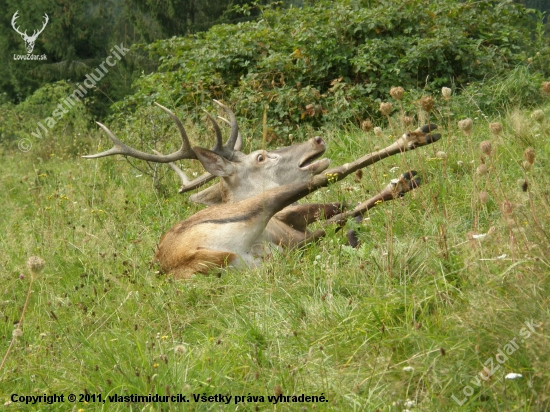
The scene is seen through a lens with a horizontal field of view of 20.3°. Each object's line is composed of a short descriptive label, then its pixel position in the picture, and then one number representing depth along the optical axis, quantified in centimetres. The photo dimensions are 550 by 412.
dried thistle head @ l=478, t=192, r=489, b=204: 768
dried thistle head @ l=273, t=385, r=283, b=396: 611
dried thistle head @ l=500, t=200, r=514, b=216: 715
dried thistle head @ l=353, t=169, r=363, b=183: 986
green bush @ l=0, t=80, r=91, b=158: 2380
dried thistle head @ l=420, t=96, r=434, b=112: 908
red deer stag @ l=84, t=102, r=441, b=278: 1100
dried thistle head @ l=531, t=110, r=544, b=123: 859
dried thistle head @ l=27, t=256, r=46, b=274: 636
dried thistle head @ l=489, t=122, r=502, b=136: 823
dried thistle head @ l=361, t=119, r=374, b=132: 1021
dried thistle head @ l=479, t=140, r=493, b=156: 783
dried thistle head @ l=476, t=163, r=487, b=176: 786
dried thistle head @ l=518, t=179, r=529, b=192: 724
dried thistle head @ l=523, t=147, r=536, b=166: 736
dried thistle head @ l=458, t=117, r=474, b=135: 855
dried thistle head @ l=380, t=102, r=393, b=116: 955
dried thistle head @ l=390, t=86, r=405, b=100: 943
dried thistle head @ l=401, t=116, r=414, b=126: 1021
